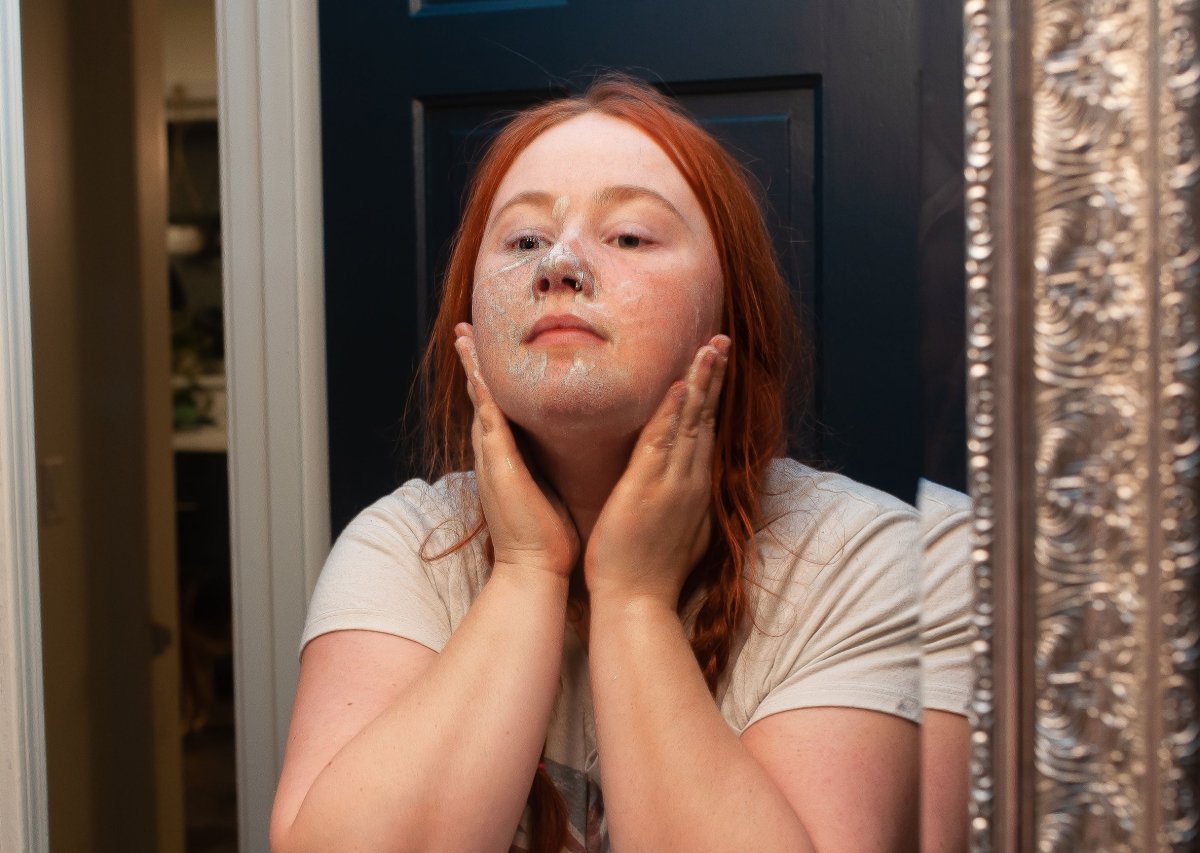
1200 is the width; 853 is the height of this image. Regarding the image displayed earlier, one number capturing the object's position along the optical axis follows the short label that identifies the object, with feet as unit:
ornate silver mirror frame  1.55
